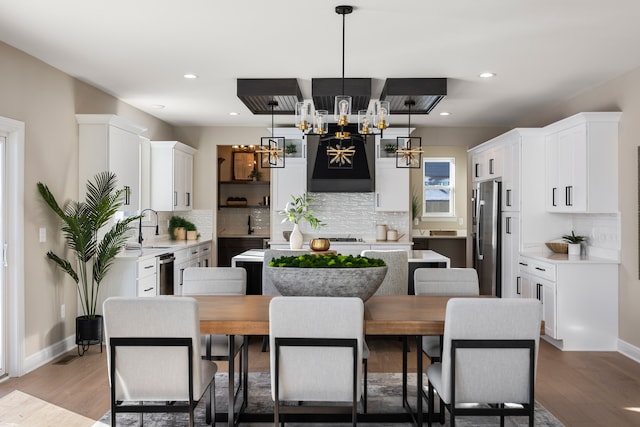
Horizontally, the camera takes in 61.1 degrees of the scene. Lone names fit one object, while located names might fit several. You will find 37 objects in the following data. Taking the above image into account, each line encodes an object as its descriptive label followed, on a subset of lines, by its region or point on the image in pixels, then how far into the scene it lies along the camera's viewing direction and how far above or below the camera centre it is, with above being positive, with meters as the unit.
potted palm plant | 4.83 -0.32
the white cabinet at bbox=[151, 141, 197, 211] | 7.38 +0.47
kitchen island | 5.46 -0.57
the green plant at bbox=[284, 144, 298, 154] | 8.02 +0.89
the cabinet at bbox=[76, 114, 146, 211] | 5.29 +0.63
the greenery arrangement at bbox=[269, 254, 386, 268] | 2.94 -0.29
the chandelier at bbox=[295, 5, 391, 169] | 3.44 +0.62
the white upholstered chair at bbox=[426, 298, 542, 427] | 2.56 -0.69
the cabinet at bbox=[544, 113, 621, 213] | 5.12 +0.44
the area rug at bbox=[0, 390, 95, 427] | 3.32 -1.32
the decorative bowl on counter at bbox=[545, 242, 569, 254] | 5.83 -0.42
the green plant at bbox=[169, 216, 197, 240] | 8.16 -0.25
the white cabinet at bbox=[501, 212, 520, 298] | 6.20 -0.52
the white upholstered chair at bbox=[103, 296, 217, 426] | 2.57 -0.69
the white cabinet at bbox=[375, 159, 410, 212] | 8.07 +0.33
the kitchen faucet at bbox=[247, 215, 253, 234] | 9.24 -0.30
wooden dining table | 2.72 -0.57
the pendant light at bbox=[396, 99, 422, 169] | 4.48 +0.47
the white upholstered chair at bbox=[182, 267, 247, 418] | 3.86 -0.52
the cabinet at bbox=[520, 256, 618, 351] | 5.13 -0.92
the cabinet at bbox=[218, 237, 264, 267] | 8.98 -0.63
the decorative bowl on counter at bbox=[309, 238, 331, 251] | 3.60 -0.24
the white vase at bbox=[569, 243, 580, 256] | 5.60 -0.42
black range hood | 8.01 +0.49
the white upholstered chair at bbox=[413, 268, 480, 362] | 3.76 -0.52
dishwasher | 6.00 -0.74
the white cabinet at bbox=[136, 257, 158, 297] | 5.43 -0.71
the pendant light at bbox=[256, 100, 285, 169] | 4.93 +0.58
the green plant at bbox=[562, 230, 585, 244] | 5.68 -0.32
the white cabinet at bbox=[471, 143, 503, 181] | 6.84 +0.62
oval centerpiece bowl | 2.86 -0.38
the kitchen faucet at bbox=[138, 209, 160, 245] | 6.39 -0.23
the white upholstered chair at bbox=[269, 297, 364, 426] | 2.56 -0.68
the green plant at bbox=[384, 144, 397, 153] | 8.02 +0.90
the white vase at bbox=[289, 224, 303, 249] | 5.96 -0.35
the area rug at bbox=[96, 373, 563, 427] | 3.33 -1.32
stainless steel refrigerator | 6.71 -0.36
